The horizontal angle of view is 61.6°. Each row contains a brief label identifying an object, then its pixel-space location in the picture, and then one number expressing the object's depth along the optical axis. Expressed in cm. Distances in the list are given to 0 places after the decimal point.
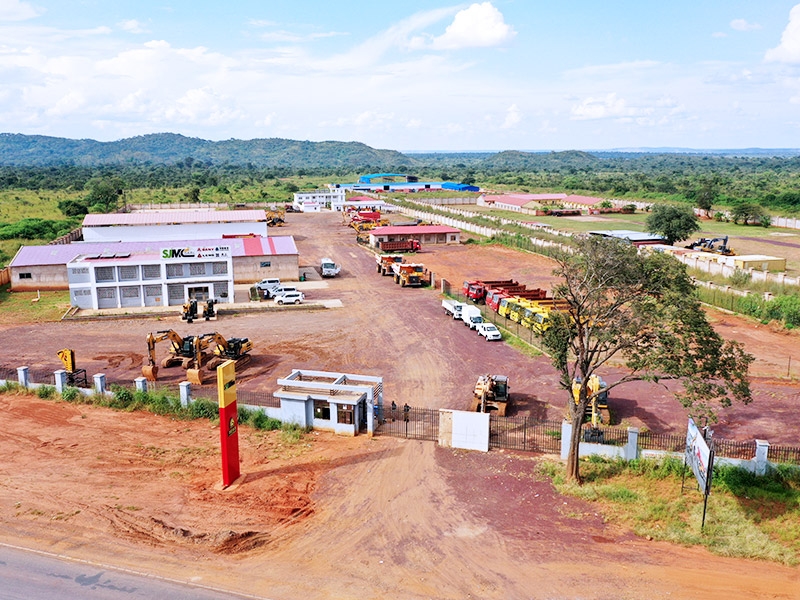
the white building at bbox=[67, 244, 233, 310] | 5047
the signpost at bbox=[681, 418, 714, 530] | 1936
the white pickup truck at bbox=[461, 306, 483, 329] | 4412
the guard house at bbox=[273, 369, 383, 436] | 2756
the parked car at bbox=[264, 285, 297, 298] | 5315
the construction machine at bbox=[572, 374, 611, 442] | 2806
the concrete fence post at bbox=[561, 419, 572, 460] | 2491
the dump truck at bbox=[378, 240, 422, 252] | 7875
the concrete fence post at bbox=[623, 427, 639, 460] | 2375
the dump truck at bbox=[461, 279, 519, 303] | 5252
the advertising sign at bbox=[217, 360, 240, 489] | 2244
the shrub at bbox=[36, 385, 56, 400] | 3165
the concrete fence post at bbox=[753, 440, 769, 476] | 2231
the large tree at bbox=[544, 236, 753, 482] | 2097
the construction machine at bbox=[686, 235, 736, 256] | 7156
